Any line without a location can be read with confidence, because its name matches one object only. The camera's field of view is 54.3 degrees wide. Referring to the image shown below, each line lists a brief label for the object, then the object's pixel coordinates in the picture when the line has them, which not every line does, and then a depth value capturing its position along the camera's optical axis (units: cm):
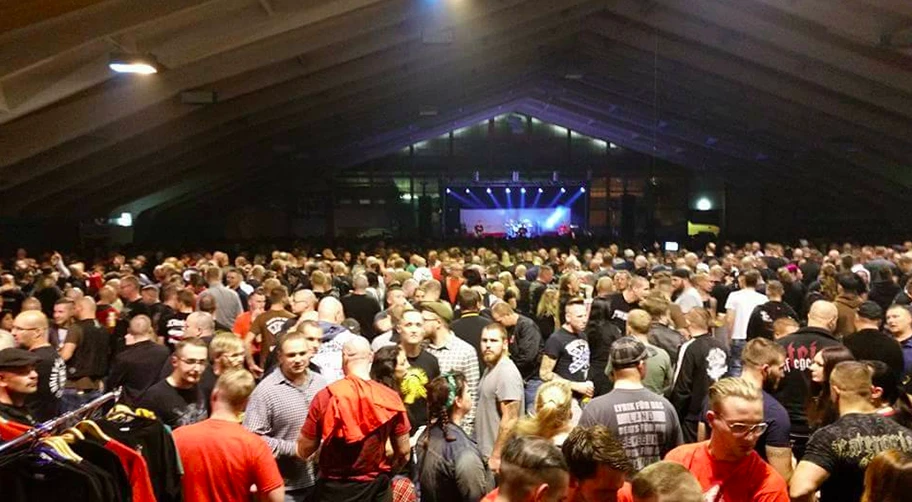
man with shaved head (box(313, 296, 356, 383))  688
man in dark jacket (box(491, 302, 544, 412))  794
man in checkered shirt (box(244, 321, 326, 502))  523
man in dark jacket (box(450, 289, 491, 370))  789
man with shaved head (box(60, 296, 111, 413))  777
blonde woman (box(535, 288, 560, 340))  970
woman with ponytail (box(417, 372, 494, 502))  460
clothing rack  332
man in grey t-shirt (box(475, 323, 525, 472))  599
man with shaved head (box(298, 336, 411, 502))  468
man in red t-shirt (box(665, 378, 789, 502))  360
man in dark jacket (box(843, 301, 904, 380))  653
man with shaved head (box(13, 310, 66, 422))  632
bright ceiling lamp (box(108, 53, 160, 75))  1220
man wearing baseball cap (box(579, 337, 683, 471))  466
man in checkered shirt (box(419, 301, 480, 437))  675
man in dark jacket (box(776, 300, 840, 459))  651
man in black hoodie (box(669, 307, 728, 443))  635
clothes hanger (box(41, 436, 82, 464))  346
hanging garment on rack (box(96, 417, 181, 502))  389
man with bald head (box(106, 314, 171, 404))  659
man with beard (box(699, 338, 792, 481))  496
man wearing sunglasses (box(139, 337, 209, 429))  527
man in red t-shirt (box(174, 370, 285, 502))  426
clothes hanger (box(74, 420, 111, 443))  368
